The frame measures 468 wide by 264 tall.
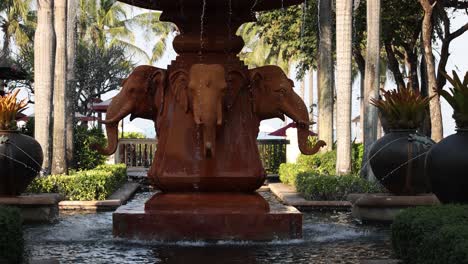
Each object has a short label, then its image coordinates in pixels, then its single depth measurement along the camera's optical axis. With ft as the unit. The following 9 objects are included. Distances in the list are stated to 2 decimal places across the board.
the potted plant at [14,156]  42.75
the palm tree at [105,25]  211.61
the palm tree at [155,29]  224.16
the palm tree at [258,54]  219.41
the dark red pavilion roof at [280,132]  154.92
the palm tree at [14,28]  198.07
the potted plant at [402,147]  42.52
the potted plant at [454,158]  29.30
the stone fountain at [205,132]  32.40
